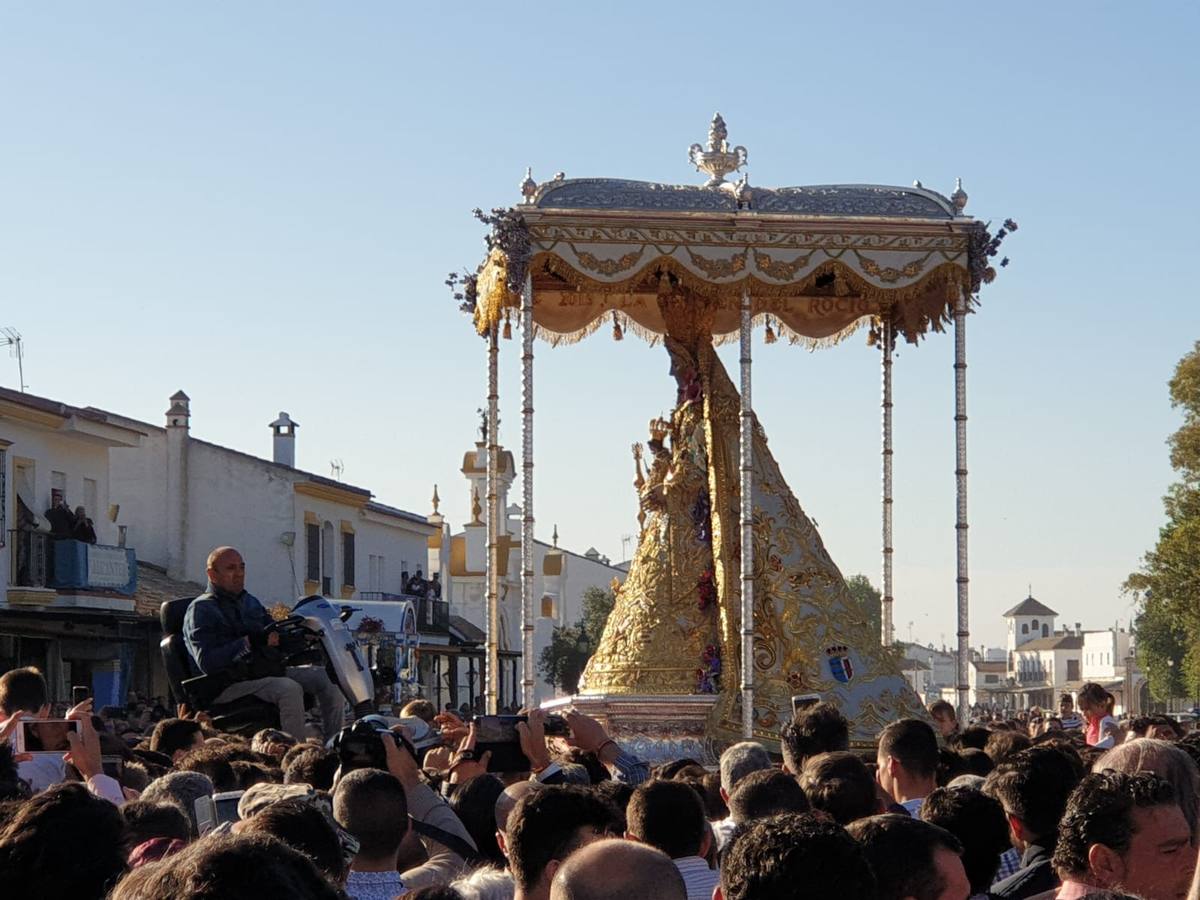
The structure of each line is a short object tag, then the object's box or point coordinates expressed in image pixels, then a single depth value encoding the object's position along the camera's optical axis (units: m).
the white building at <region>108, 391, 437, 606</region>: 44.25
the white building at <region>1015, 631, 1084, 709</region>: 137.25
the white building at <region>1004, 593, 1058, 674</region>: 168.88
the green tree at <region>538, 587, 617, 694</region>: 66.62
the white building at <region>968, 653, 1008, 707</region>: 135.07
